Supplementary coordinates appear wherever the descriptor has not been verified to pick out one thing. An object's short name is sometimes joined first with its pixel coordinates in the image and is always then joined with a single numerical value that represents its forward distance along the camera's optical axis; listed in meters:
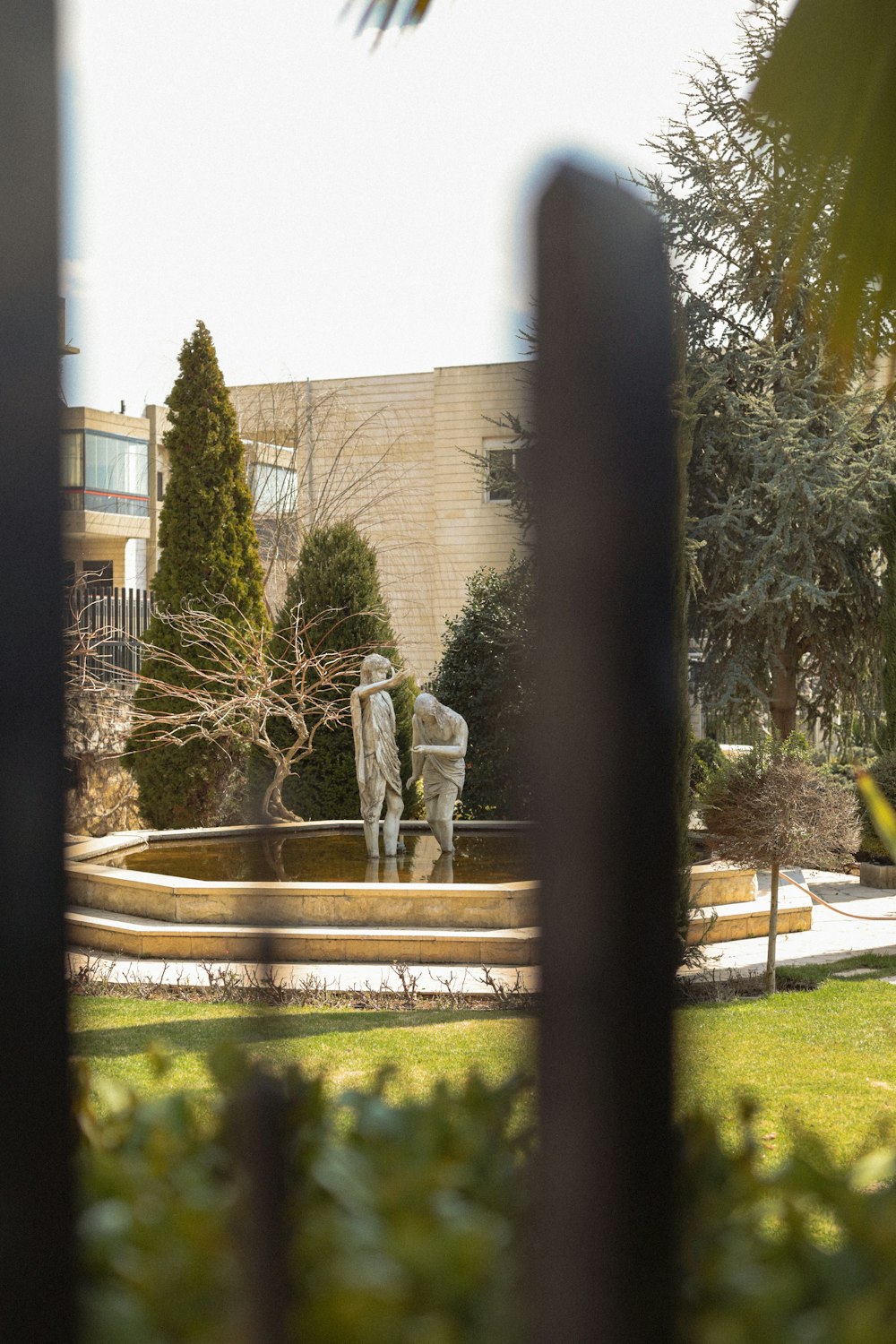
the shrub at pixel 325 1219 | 0.93
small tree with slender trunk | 8.12
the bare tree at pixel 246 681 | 12.62
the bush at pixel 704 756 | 14.49
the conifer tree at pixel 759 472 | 16.61
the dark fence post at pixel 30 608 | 0.95
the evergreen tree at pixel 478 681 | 15.14
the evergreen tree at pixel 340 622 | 14.57
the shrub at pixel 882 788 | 13.71
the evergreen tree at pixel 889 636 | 15.33
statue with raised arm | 11.16
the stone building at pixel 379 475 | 22.11
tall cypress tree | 14.84
